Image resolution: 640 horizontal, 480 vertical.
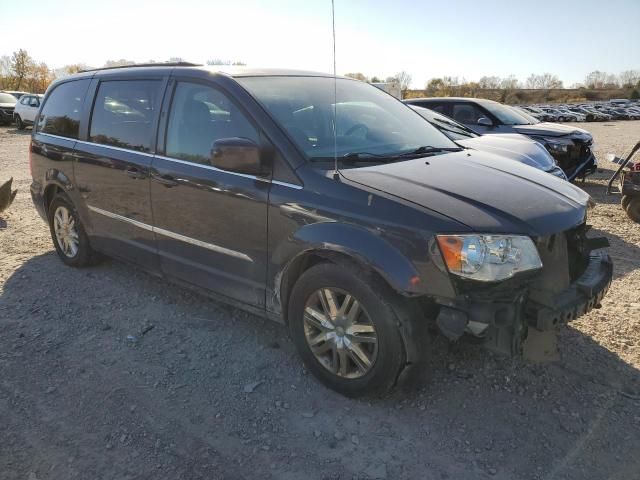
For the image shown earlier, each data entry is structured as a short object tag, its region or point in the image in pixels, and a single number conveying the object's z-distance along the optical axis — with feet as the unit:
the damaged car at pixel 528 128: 29.09
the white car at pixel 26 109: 73.67
